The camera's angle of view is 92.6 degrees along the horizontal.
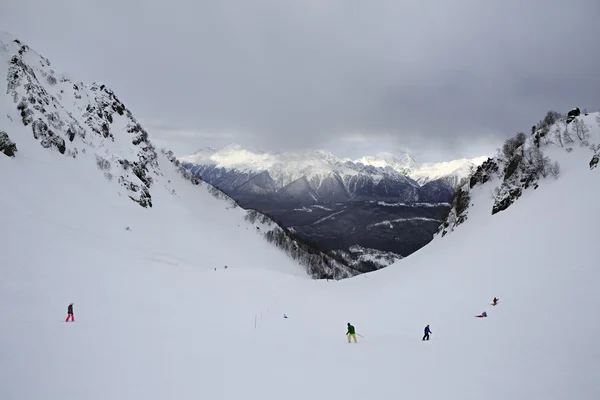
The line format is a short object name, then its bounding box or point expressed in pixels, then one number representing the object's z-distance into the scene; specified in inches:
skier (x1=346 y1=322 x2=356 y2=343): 770.2
